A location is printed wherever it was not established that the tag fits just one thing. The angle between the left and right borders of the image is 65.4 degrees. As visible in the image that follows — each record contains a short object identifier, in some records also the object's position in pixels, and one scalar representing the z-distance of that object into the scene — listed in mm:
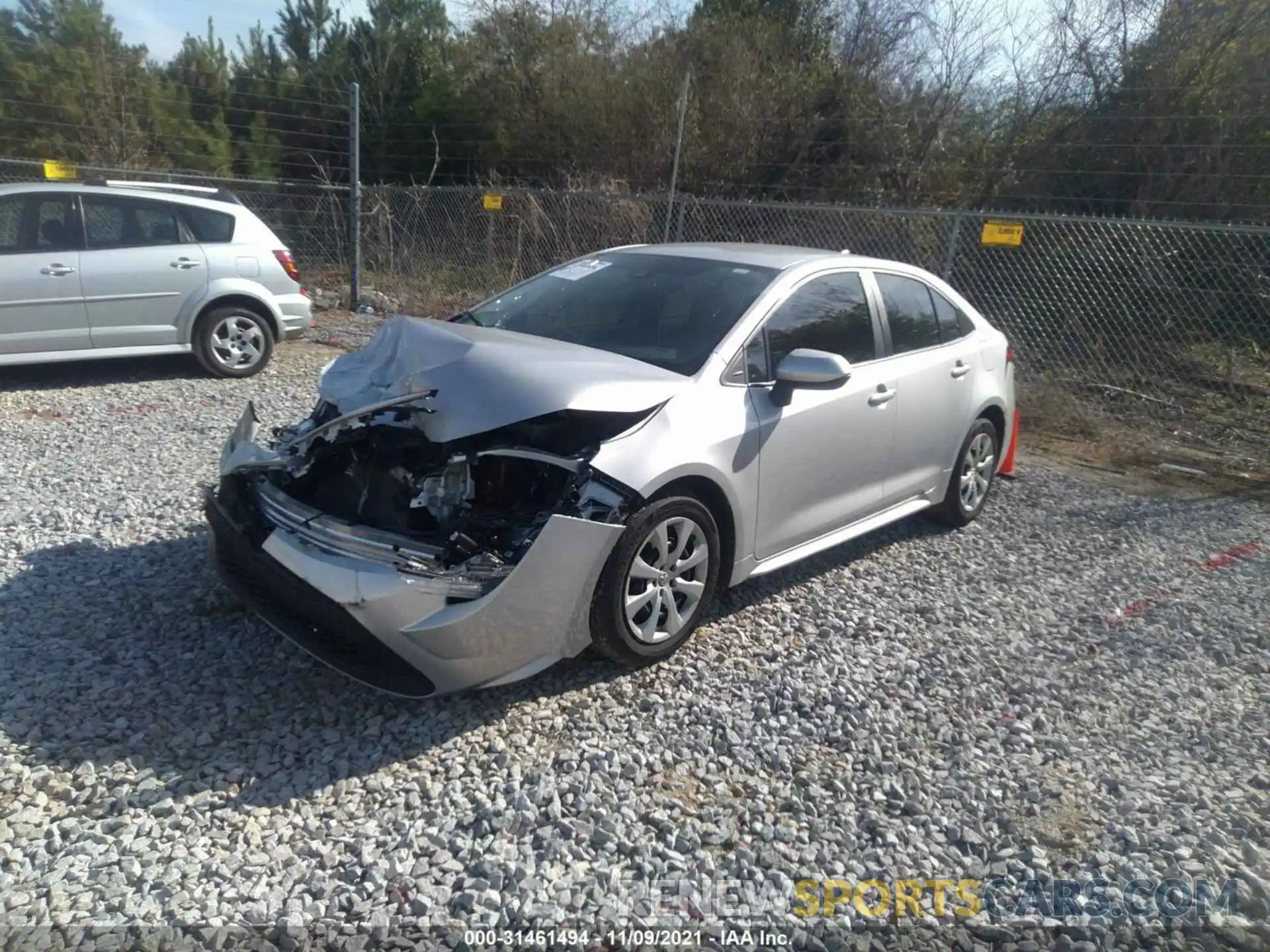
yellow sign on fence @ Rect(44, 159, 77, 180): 10602
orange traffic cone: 6406
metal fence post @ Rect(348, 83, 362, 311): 11211
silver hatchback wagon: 7625
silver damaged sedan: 3371
